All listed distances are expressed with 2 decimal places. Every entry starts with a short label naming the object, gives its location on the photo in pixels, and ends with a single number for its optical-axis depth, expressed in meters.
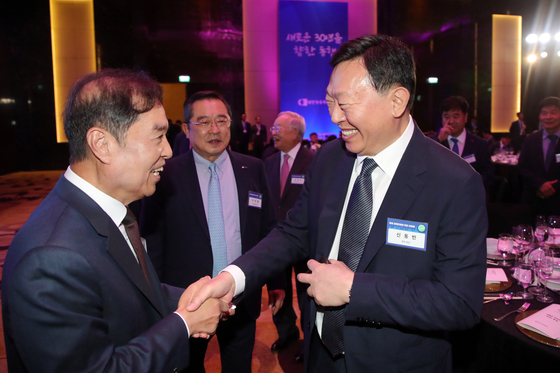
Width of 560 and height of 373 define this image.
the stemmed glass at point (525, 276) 1.92
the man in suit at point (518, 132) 10.49
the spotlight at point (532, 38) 13.36
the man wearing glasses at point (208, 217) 2.24
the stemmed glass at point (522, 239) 2.35
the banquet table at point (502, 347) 1.50
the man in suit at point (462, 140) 4.54
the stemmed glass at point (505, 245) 2.39
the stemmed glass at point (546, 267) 1.94
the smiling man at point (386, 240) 1.19
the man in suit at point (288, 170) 3.49
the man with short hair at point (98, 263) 0.90
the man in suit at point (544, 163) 4.50
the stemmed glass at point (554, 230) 2.60
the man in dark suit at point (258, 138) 11.56
